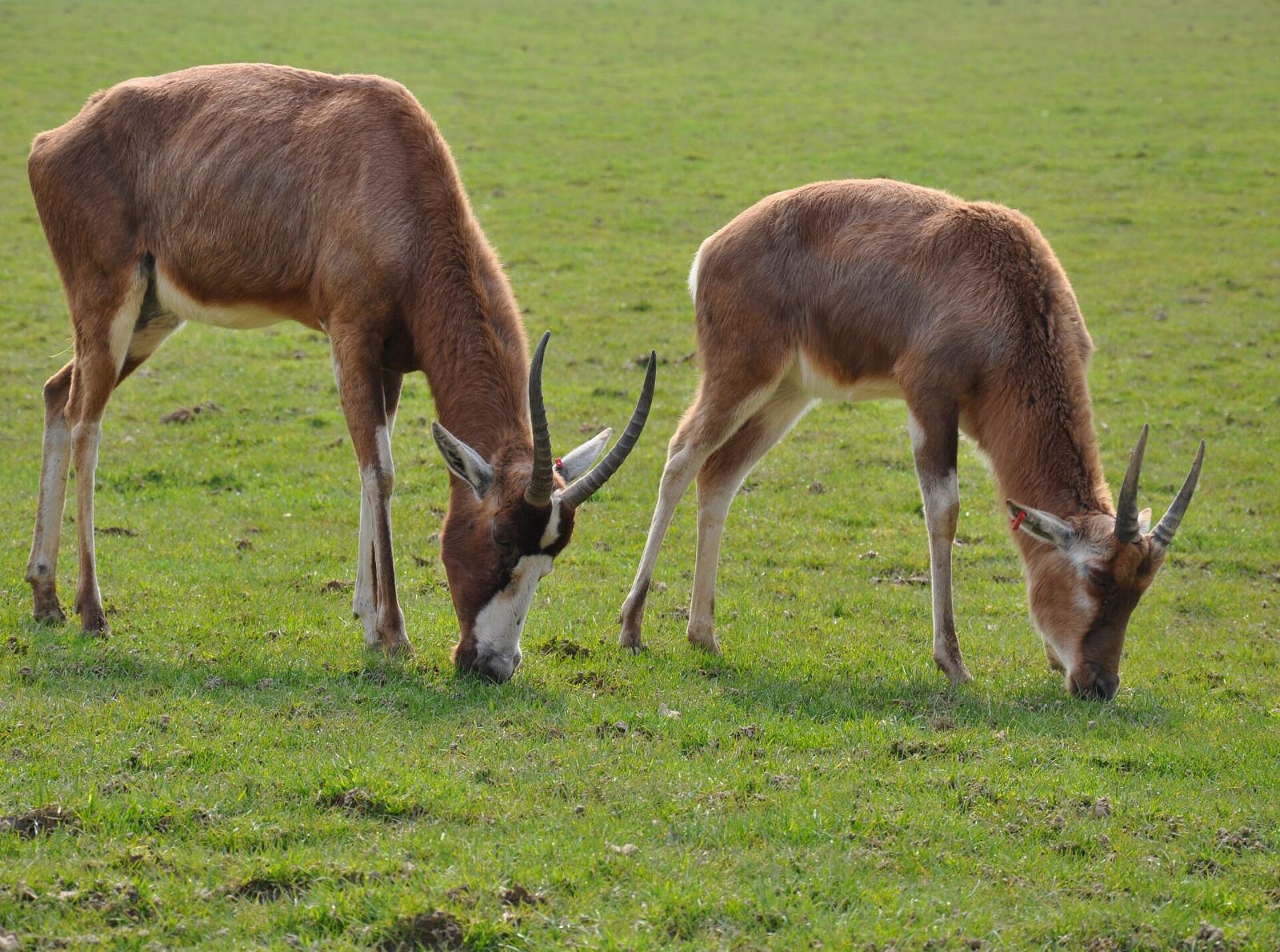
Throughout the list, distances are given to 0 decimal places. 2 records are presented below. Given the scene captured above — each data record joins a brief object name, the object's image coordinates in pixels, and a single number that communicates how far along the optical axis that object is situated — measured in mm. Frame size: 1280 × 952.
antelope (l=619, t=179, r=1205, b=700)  14977
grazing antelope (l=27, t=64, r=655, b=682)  14492
